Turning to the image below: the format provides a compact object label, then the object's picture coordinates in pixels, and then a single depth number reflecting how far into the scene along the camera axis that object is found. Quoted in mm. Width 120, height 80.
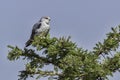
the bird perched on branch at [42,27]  18267
